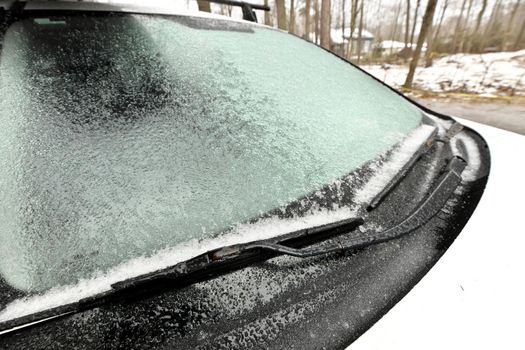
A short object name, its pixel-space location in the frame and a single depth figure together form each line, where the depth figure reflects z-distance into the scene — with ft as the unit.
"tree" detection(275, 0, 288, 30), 35.78
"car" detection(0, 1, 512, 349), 2.07
